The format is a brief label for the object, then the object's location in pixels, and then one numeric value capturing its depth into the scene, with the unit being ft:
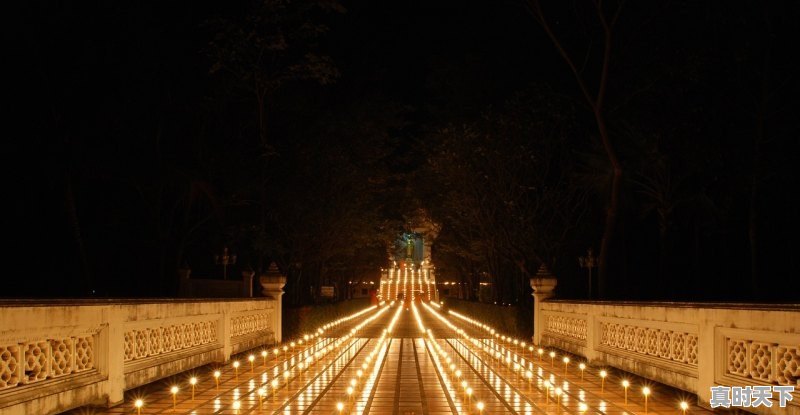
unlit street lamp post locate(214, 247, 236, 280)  105.60
